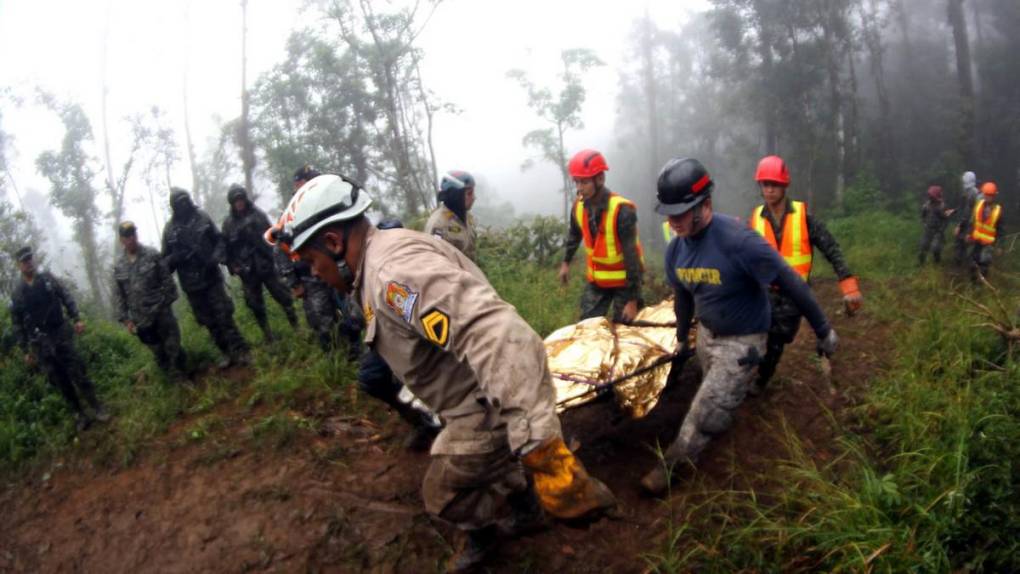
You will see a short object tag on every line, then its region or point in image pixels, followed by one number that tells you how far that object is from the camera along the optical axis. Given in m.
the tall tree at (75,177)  21.92
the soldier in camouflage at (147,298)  5.46
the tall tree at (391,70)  15.55
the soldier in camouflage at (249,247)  5.92
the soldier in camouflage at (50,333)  5.18
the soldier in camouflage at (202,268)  5.66
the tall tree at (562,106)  26.89
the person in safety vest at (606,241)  3.91
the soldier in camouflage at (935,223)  10.09
